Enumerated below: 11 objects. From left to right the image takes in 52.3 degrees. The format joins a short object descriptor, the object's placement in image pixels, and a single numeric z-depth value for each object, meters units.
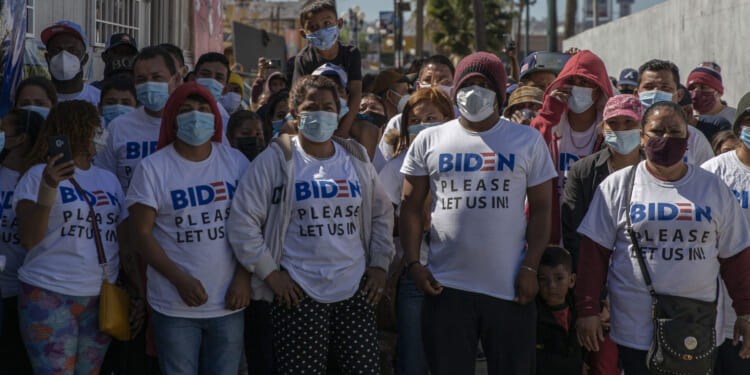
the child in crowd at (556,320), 4.24
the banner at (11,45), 4.64
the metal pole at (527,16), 36.84
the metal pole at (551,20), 20.12
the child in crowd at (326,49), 5.50
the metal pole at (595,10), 32.70
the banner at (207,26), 13.11
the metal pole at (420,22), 39.94
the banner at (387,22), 41.66
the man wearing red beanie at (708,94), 7.05
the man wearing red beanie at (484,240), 3.78
